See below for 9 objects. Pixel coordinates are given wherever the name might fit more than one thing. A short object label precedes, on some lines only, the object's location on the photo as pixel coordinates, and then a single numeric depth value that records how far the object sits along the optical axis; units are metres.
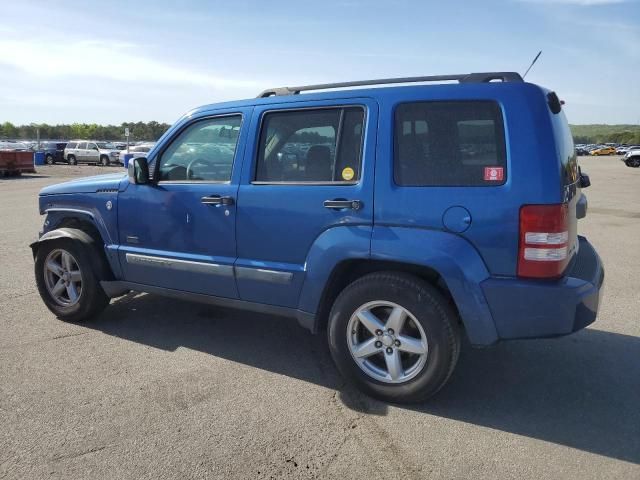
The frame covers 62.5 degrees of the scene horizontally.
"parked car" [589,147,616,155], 81.81
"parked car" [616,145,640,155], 79.95
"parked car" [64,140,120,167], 37.28
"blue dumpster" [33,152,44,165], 37.55
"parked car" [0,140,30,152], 42.68
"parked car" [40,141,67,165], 38.59
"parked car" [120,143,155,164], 35.01
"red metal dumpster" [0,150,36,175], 23.72
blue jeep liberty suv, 2.96
